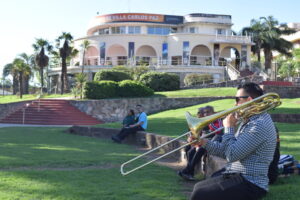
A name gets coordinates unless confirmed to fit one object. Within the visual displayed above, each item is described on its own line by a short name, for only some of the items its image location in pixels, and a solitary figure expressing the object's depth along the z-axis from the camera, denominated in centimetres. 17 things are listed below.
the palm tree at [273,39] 5338
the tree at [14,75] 6054
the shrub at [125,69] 3782
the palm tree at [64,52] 4556
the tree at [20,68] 5113
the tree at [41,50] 4868
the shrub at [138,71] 3658
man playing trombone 394
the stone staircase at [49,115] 2481
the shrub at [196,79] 3919
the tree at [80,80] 3291
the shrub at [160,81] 3372
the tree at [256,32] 5409
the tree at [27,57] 8267
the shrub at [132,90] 2888
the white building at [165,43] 4847
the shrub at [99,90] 2831
